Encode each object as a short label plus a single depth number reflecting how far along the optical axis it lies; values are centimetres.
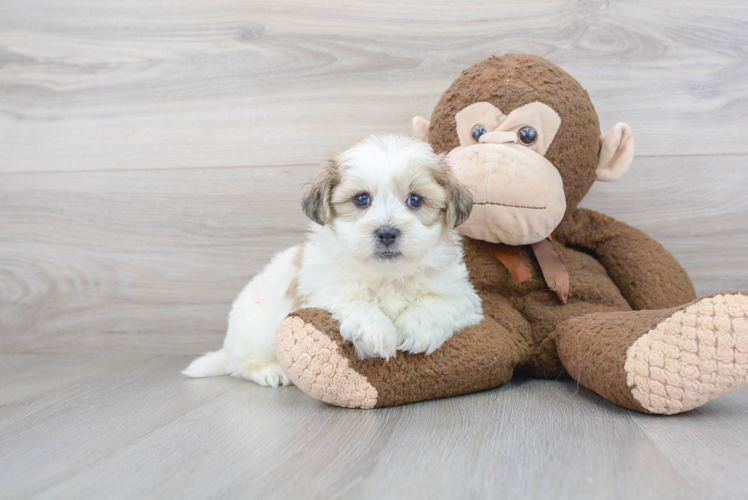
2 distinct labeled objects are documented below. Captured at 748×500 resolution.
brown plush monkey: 52
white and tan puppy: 57
